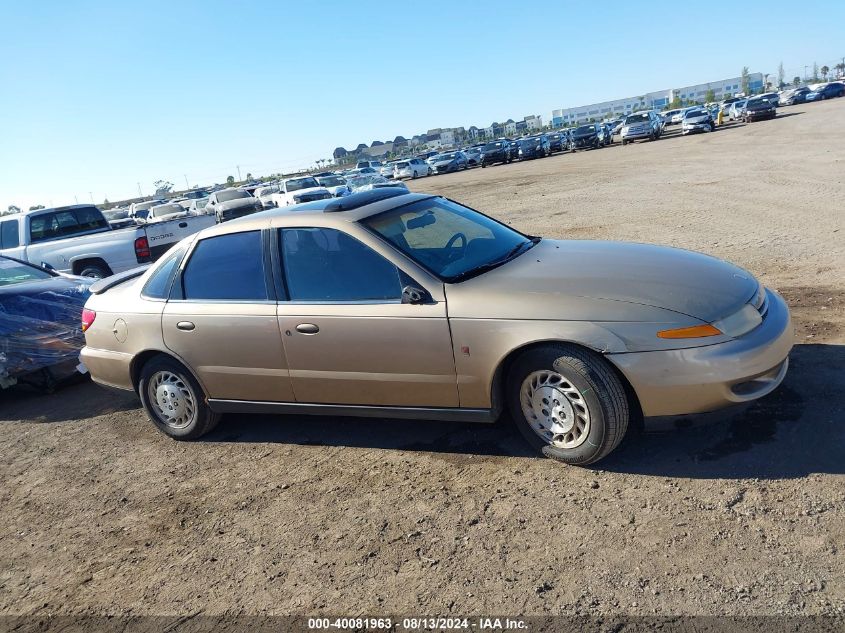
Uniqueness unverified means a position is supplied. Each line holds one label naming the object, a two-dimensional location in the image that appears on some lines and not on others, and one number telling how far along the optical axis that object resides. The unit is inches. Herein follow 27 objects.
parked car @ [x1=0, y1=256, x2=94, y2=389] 275.1
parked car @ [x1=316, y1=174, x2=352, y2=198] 1364.4
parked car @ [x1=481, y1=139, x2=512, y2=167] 1941.4
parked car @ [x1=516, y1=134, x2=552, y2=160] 1894.7
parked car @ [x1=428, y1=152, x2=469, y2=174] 2004.2
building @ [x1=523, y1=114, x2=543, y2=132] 7122.1
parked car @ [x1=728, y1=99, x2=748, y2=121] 1965.1
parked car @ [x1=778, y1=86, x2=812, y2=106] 2714.1
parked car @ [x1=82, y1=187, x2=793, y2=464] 150.2
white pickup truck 454.0
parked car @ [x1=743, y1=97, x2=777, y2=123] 1825.8
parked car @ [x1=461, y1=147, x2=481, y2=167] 2032.5
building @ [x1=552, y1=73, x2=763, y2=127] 7185.0
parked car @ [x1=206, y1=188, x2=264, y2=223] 794.8
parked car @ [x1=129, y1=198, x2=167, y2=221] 1581.0
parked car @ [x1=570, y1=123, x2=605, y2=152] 1909.4
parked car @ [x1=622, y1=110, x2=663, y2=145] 1780.3
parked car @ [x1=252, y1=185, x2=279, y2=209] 1310.3
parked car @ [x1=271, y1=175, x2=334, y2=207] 997.8
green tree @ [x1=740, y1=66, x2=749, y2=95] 6264.8
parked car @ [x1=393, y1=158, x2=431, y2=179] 1962.4
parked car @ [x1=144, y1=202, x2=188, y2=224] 1242.2
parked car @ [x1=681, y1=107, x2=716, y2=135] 1720.0
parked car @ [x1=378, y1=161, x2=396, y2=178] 2147.9
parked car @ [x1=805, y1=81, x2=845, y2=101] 2662.4
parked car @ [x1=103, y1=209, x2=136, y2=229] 1765.5
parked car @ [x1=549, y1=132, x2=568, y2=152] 2005.4
